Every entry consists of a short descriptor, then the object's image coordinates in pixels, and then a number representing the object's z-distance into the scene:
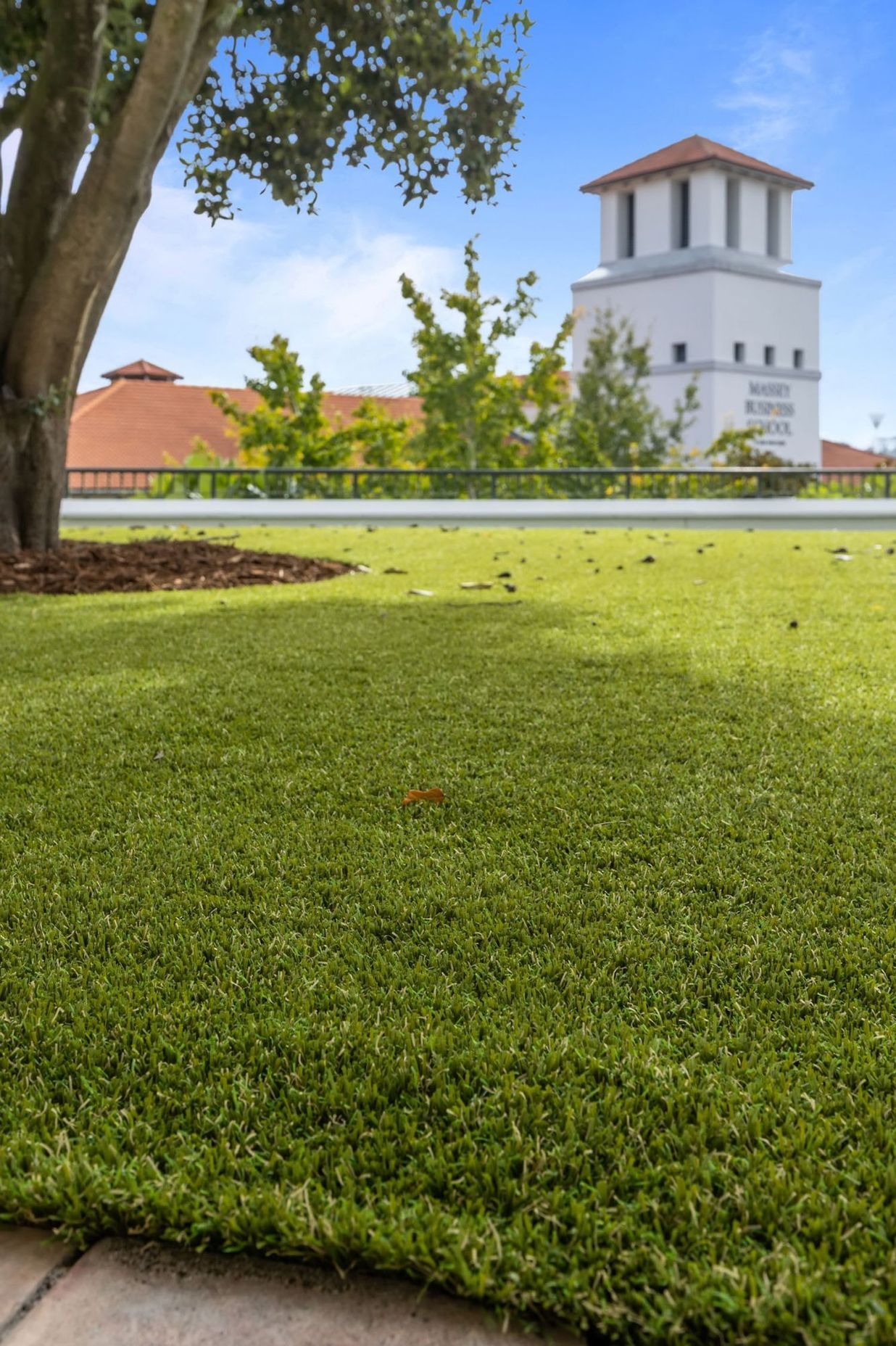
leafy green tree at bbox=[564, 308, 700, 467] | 42.25
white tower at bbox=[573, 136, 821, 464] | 64.12
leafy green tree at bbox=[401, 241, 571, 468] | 32.88
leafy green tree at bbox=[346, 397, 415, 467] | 30.52
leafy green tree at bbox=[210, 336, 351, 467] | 30.12
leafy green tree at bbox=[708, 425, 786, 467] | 31.25
